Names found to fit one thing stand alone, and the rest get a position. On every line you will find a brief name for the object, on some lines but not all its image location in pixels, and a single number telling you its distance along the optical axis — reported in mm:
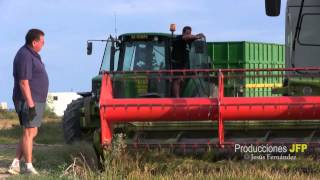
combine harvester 14010
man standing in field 15610
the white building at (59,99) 80331
